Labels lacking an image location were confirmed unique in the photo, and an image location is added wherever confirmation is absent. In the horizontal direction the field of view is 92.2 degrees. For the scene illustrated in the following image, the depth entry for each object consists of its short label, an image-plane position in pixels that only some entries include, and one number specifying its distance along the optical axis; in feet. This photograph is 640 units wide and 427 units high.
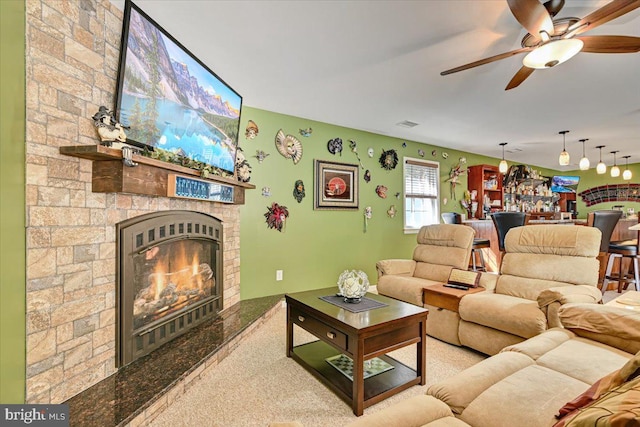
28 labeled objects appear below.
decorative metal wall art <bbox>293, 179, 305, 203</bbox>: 13.83
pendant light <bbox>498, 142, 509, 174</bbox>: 17.40
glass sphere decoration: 7.84
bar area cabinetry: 21.21
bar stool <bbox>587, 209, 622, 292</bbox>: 12.51
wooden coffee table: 6.17
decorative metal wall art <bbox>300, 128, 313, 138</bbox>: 14.03
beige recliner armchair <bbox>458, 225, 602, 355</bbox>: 7.43
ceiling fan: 5.53
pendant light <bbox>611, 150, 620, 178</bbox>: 20.26
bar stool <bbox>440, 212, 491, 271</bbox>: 15.75
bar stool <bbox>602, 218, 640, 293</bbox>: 13.00
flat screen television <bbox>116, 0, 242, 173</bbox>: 6.55
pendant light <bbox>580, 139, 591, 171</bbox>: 16.59
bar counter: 16.90
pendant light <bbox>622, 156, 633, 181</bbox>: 21.47
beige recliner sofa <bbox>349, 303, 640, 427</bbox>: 2.77
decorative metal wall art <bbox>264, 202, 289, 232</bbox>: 13.14
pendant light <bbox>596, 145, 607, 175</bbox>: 18.80
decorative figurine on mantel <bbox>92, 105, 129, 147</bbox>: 5.94
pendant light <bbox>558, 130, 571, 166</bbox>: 14.93
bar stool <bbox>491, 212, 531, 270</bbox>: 13.61
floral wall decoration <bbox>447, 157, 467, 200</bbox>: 20.24
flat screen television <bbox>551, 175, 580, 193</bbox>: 29.71
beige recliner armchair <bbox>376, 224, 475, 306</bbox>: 10.92
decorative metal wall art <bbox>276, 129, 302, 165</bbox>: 13.35
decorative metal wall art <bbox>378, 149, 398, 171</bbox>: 16.97
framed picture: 14.52
